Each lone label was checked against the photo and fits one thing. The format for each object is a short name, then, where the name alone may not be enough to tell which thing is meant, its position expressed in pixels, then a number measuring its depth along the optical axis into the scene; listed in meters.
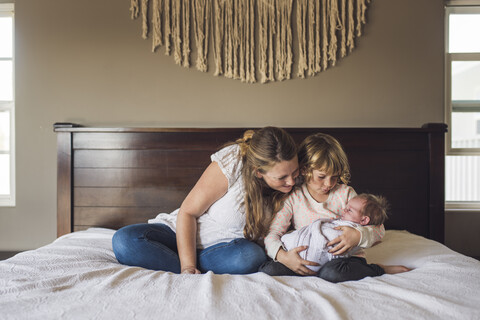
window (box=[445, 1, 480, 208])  2.24
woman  1.27
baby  1.23
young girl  1.23
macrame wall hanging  2.10
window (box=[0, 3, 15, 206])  2.26
